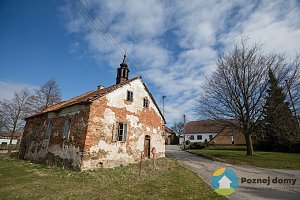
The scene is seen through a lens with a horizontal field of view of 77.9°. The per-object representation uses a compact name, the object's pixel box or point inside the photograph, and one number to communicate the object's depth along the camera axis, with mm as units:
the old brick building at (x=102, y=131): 13781
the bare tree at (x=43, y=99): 32250
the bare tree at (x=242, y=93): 19938
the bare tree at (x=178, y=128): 69938
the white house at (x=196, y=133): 51794
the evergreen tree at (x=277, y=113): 18891
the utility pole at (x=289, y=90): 18506
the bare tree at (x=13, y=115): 32375
